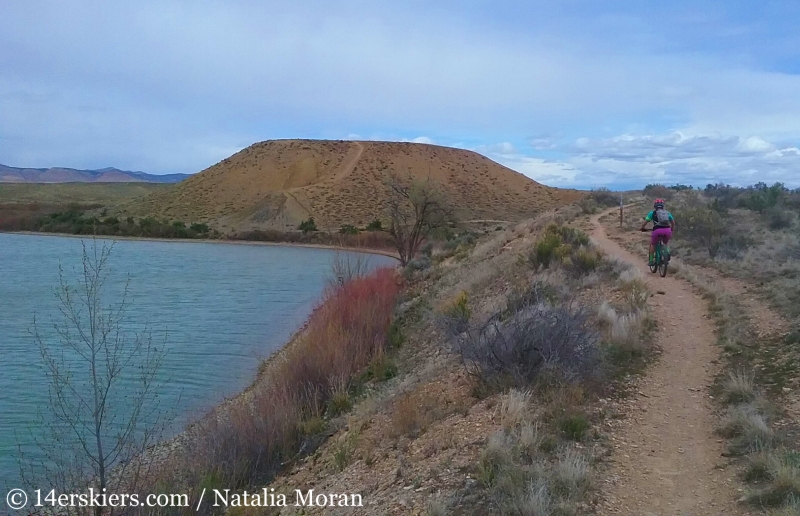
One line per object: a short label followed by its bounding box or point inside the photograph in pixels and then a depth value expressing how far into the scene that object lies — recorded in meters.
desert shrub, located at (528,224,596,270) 16.72
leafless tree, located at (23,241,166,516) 7.10
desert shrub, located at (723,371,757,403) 7.30
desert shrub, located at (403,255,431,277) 27.25
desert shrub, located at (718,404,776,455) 6.13
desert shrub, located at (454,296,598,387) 8.33
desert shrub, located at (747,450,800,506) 5.10
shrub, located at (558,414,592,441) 6.68
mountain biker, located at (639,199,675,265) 14.78
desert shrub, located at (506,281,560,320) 11.63
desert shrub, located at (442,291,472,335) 10.84
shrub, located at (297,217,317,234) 66.26
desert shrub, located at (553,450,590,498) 5.47
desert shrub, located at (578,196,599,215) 38.62
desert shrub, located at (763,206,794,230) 25.00
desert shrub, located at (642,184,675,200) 48.75
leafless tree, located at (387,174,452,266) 31.17
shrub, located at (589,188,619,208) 47.23
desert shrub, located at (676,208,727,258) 19.12
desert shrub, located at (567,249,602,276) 15.36
